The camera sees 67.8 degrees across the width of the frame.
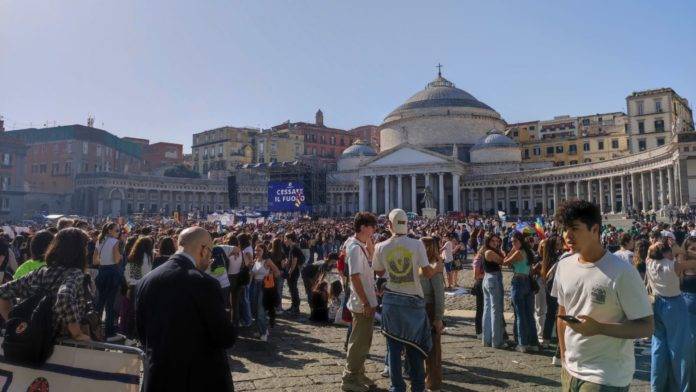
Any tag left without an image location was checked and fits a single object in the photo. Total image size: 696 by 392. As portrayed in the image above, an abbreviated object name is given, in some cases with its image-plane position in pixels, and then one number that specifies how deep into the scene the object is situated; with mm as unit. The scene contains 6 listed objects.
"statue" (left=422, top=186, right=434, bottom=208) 60150
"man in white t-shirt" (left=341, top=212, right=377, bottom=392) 5766
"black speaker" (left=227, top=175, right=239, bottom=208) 40969
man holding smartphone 3066
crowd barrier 3705
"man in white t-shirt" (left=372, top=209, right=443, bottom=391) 5039
